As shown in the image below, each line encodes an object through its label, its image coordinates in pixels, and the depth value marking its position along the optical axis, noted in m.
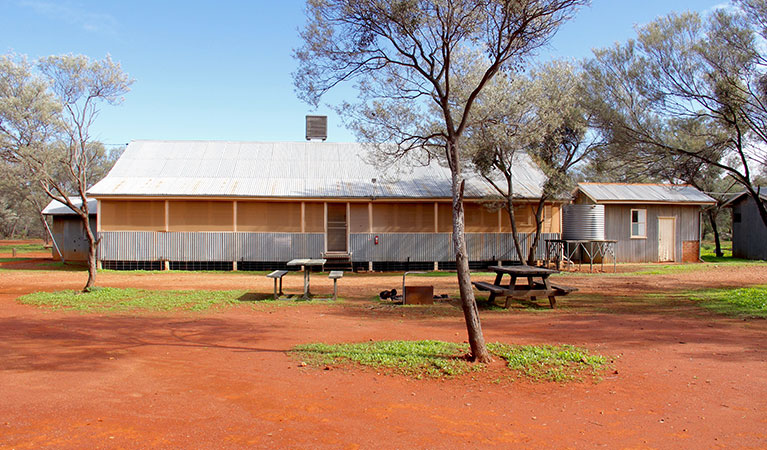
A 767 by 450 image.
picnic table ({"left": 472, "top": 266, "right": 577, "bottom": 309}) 11.80
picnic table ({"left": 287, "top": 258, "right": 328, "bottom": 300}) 13.09
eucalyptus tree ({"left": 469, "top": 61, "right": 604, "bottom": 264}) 17.27
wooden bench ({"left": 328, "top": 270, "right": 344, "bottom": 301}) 12.82
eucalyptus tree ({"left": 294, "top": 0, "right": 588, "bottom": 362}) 7.50
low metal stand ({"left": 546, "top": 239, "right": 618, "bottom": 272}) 21.91
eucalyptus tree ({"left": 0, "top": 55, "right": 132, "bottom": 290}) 13.63
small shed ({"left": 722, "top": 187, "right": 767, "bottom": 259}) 25.97
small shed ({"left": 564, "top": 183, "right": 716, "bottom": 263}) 25.19
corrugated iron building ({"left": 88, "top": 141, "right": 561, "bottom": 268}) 20.77
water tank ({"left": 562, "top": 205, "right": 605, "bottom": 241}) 22.50
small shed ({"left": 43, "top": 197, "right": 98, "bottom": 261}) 25.12
